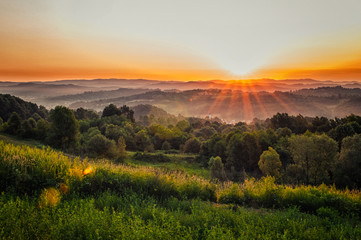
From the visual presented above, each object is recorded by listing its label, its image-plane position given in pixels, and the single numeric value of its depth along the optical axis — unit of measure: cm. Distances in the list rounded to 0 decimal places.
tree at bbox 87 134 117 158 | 4262
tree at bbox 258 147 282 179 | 3588
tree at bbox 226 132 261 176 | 4859
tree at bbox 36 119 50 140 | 4641
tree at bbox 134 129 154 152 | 6512
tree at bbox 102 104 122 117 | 9315
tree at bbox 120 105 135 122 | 9998
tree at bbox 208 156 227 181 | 3723
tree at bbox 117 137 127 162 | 4391
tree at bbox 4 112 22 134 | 4516
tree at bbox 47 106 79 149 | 4244
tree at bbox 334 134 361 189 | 2966
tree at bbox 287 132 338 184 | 3438
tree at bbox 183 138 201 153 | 6406
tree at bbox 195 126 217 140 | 8585
